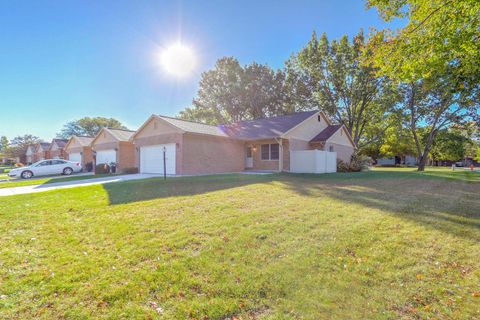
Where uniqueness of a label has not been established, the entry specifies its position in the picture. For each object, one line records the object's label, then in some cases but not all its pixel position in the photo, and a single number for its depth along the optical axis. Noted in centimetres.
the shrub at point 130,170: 1939
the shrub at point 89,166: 2512
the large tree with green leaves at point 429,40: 720
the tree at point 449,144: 2865
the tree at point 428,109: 2406
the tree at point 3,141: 7546
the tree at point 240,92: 3166
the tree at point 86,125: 5903
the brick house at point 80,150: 2712
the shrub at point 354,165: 2026
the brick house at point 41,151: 3636
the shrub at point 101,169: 2067
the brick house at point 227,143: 1636
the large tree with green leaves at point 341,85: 2587
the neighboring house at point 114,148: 2188
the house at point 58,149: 3309
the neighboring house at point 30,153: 4203
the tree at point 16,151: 4622
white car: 1814
